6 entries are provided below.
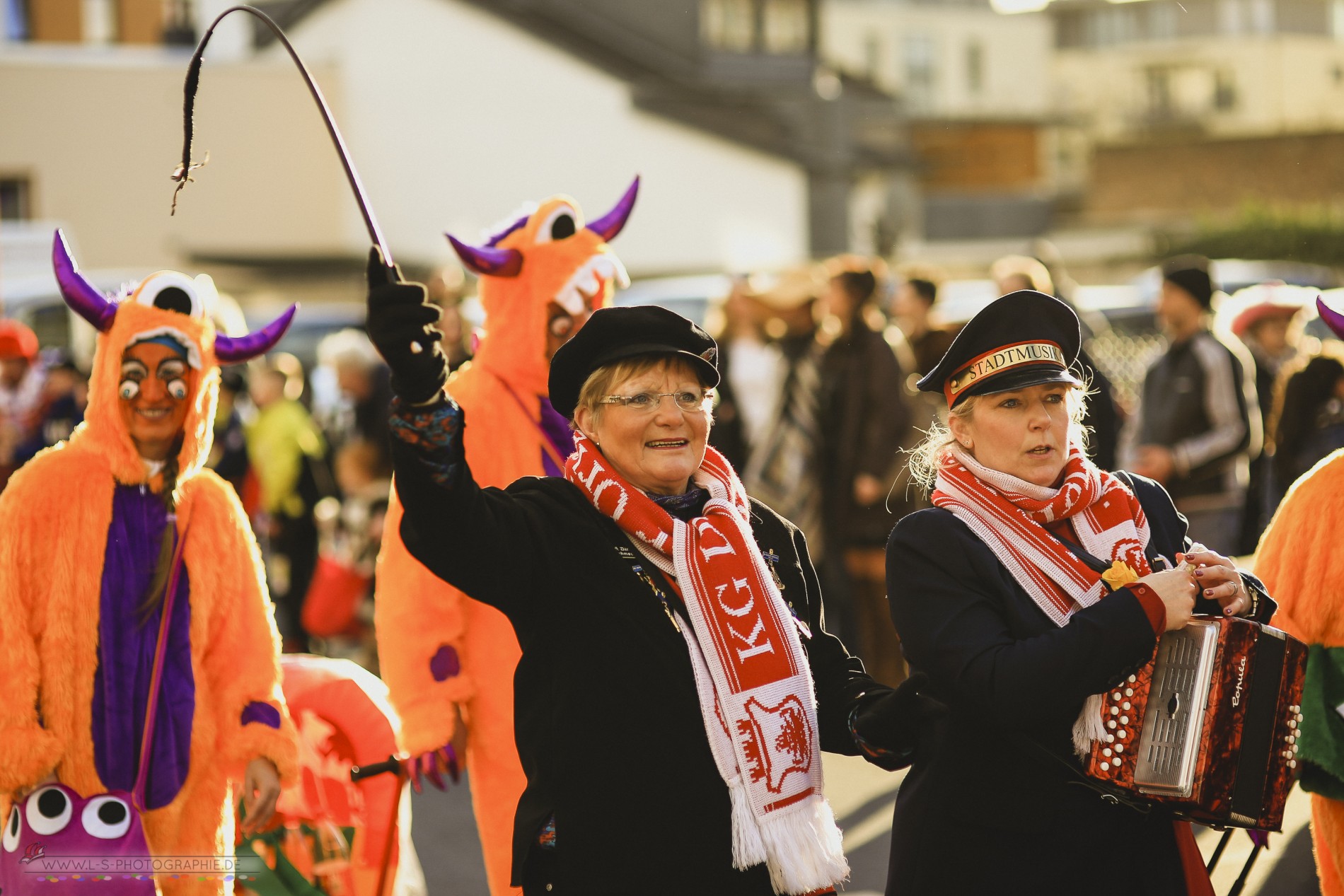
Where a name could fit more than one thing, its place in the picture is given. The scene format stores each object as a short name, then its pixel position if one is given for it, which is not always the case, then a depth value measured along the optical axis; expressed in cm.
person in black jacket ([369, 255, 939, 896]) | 554
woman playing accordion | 552
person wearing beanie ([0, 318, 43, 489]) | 2009
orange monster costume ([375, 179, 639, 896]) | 805
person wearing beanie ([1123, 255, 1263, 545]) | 1398
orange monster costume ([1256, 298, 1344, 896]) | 728
